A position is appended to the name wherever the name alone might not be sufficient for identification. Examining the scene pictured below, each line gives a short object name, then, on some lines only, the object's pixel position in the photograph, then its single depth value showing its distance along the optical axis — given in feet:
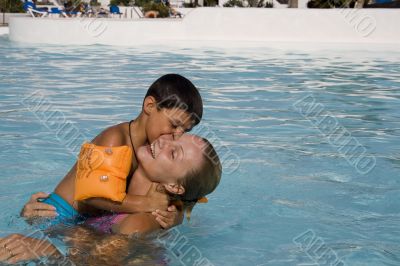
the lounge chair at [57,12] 74.17
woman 10.39
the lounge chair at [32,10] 74.23
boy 10.97
